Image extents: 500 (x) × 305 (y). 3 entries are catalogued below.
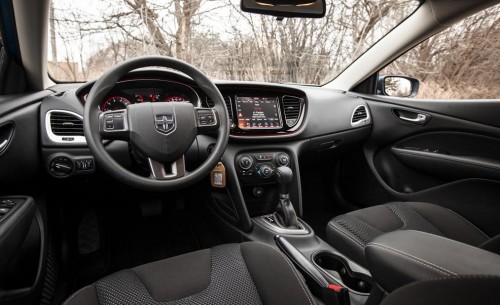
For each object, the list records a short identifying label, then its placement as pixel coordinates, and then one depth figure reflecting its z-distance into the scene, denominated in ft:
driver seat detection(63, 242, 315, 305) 3.33
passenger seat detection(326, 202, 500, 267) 5.24
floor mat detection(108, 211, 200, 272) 7.01
